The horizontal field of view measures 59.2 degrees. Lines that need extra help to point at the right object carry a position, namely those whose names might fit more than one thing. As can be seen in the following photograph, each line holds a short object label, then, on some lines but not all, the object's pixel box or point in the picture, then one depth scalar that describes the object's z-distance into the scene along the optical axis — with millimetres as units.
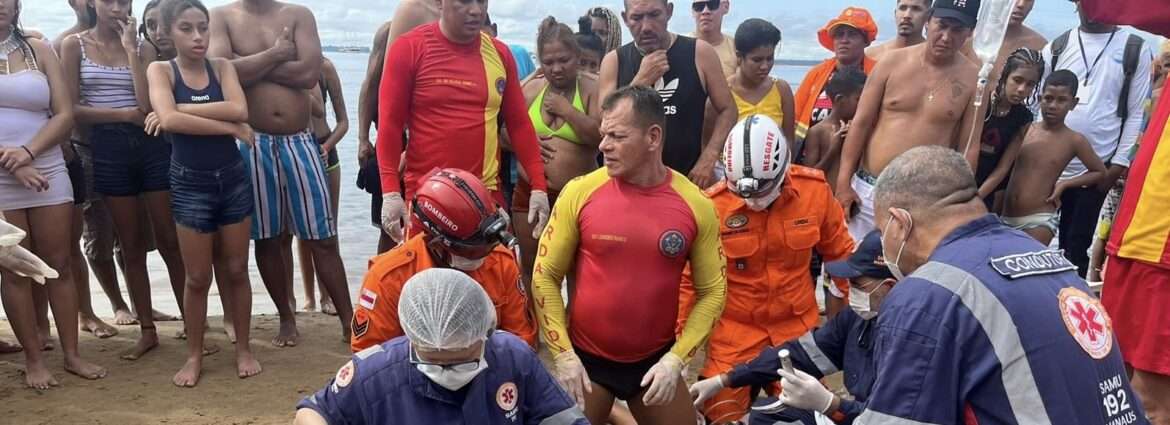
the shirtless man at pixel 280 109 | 5719
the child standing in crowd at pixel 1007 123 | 5570
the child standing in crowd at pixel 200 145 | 5113
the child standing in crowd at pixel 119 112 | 5531
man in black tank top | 5262
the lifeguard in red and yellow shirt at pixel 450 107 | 4750
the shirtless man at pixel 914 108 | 5238
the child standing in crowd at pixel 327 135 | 6961
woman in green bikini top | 5531
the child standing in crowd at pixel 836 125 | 6047
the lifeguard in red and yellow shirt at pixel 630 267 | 3818
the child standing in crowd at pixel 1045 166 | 5641
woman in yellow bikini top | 5922
